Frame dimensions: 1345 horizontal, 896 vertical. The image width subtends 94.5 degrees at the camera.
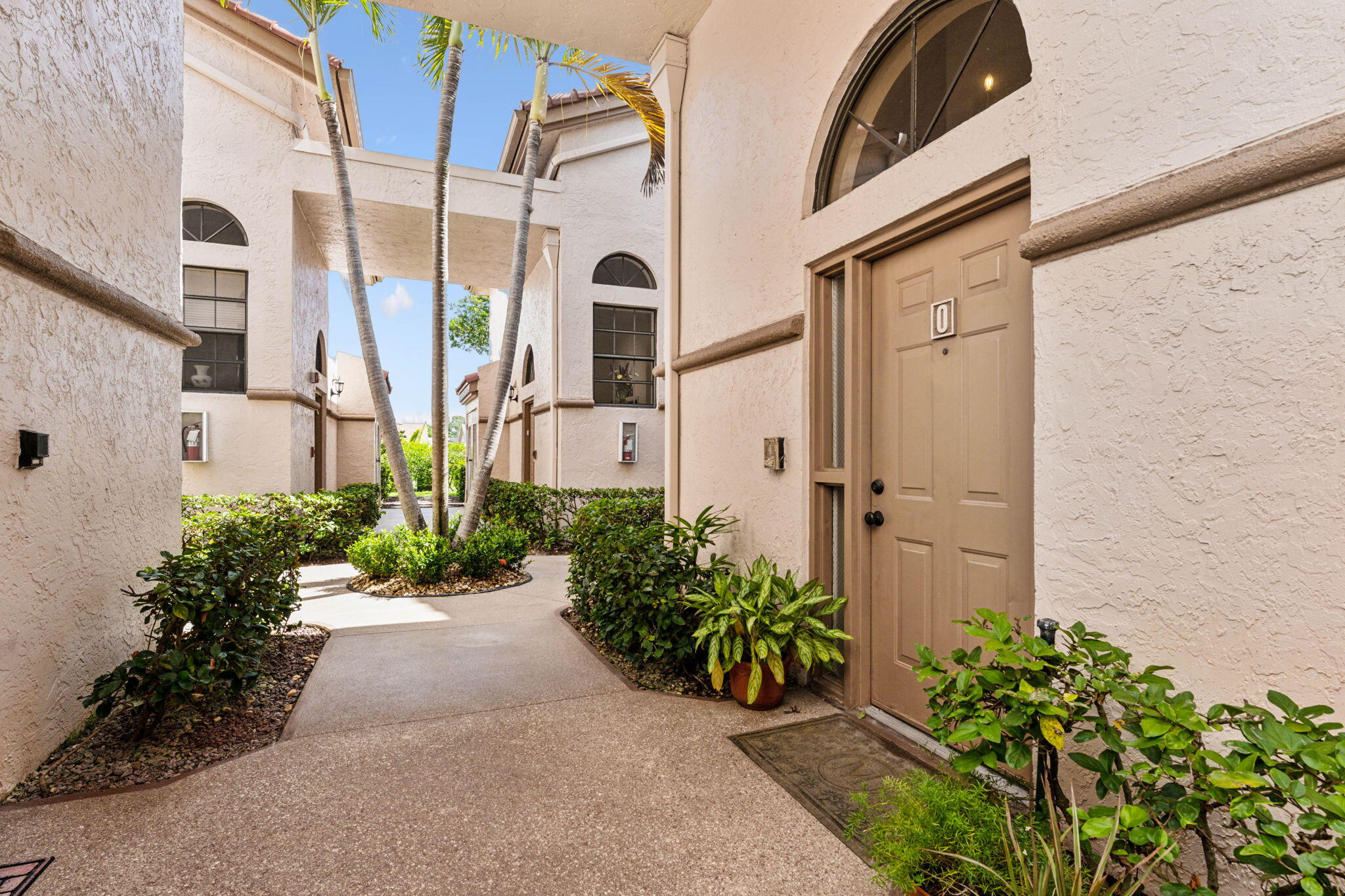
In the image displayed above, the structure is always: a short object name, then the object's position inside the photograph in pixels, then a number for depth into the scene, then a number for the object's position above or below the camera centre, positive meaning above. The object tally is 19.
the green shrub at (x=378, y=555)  6.79 -1.14
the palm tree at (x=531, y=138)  7.09 +3.65
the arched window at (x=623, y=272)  9.88 +2.90
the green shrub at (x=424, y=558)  6.66 -1.15
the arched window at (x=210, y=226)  7.98 +2.93
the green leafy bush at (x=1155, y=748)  1.22 -0.70
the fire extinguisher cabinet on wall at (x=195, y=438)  7.91 +0.17
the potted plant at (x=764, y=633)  3.32 -0.99
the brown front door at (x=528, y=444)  11.75 +0.15
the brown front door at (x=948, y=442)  2.61 +0.05
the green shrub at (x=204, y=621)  2.87 -0.89
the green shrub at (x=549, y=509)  9.13 -0.86
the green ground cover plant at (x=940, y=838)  1.76 -1.16
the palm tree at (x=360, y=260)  6.27 +2.11
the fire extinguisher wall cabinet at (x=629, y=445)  9.74 +0.11
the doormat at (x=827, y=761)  2.53 -1.42
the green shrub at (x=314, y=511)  7.29 -0.78
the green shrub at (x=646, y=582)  3.98 -0.89
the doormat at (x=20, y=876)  1.99 -1.40
